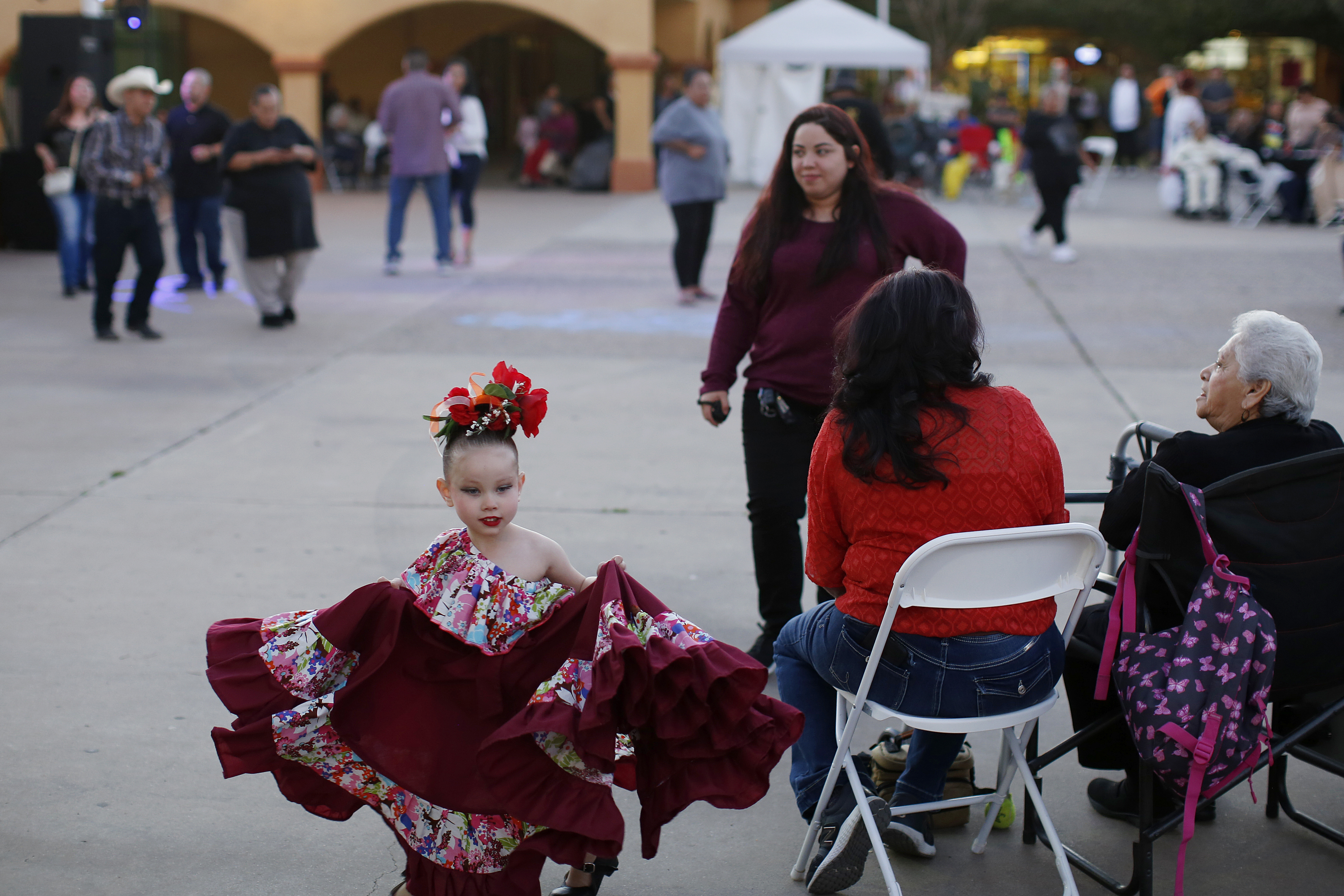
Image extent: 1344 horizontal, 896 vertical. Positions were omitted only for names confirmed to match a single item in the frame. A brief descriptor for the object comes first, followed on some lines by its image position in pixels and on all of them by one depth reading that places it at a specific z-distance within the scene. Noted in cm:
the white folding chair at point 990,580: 259
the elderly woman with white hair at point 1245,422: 283
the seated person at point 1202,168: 1742
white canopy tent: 2083
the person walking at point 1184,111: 1898
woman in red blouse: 272
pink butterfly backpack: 259
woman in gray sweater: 1029
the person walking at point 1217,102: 2136
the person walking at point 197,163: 1056
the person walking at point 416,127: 1212
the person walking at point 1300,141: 1686
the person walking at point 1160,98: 2355
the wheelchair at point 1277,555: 270
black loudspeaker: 1316
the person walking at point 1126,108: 2492
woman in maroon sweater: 385
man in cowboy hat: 860
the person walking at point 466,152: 1300
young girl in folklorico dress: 251
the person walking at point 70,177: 1065
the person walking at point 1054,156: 1270
